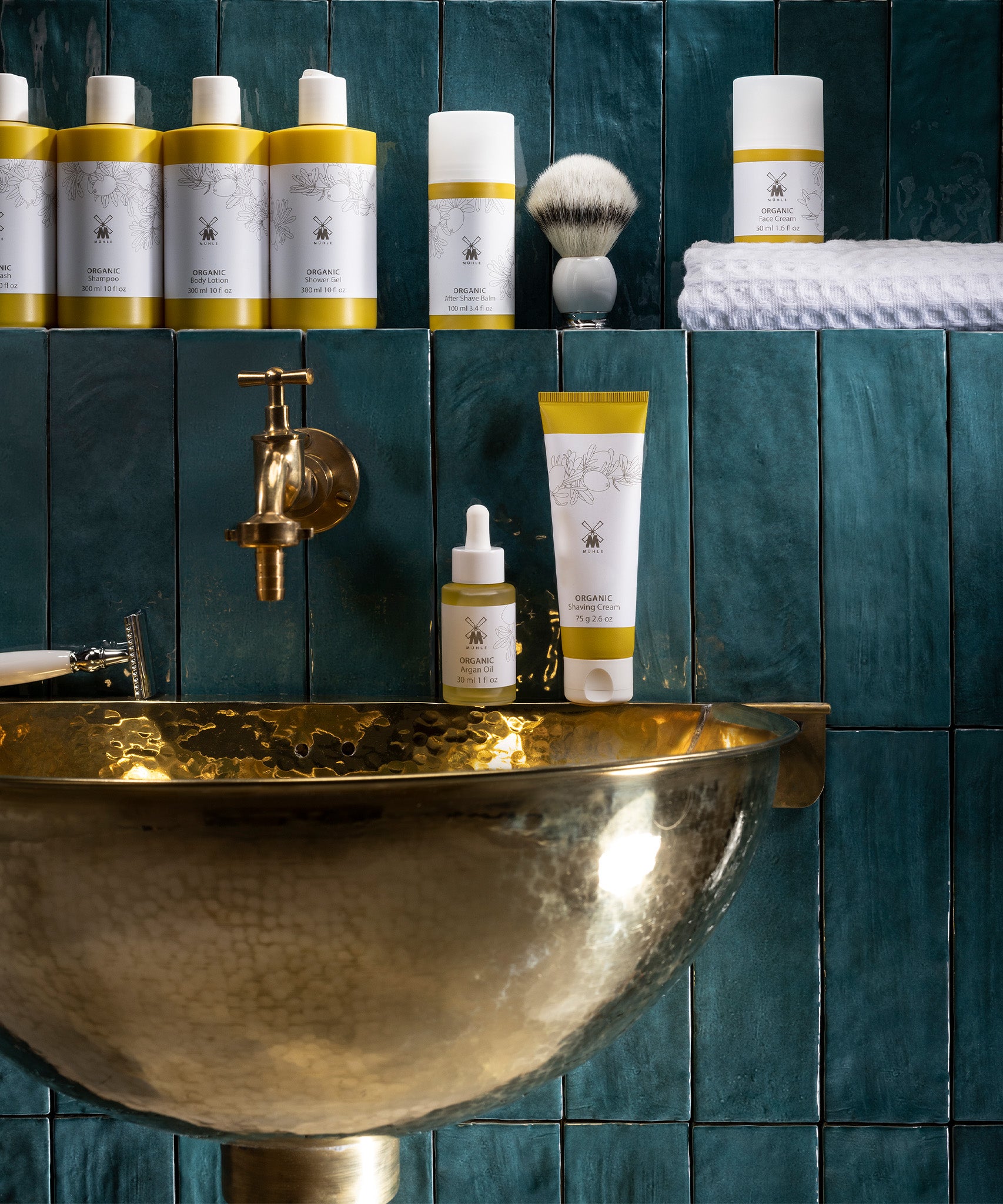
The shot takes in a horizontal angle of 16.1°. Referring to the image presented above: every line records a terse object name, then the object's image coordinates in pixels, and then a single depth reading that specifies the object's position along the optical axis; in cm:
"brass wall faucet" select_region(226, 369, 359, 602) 191
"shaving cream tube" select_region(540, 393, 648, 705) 199
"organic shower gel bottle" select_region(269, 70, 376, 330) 202
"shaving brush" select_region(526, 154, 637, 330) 203
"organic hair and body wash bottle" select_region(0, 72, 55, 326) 202
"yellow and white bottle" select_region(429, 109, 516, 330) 202
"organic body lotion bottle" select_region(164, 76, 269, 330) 202
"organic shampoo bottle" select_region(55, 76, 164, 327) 202
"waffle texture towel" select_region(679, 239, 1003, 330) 200
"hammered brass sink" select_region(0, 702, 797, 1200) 177
